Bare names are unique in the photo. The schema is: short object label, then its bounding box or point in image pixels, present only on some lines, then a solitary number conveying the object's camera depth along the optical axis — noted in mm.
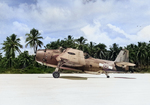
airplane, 18766
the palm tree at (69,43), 60938
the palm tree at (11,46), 60062
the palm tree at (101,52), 68625
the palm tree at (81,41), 66644
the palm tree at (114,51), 68981
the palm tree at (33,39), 61662
